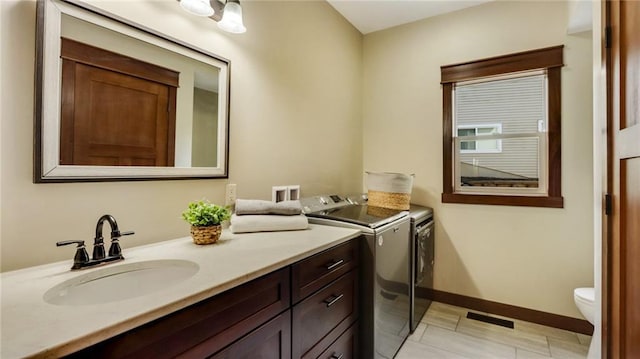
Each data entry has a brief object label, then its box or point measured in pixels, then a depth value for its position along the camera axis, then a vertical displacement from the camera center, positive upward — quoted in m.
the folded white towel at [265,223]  1.57 -0.23
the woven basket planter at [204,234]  1.34 -0.24
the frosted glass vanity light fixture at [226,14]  1.51 +0.88
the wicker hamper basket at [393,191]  2.35 -0.06
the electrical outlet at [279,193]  2.05 -0.09
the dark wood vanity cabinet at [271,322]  0.74 -0.45
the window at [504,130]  2.36 +0.47
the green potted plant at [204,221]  1.34 -0.19
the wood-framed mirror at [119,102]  1.07 +0.34
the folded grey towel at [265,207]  1.63 -0.15
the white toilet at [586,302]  1.85 -0.75
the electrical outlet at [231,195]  1.74 -0.09
